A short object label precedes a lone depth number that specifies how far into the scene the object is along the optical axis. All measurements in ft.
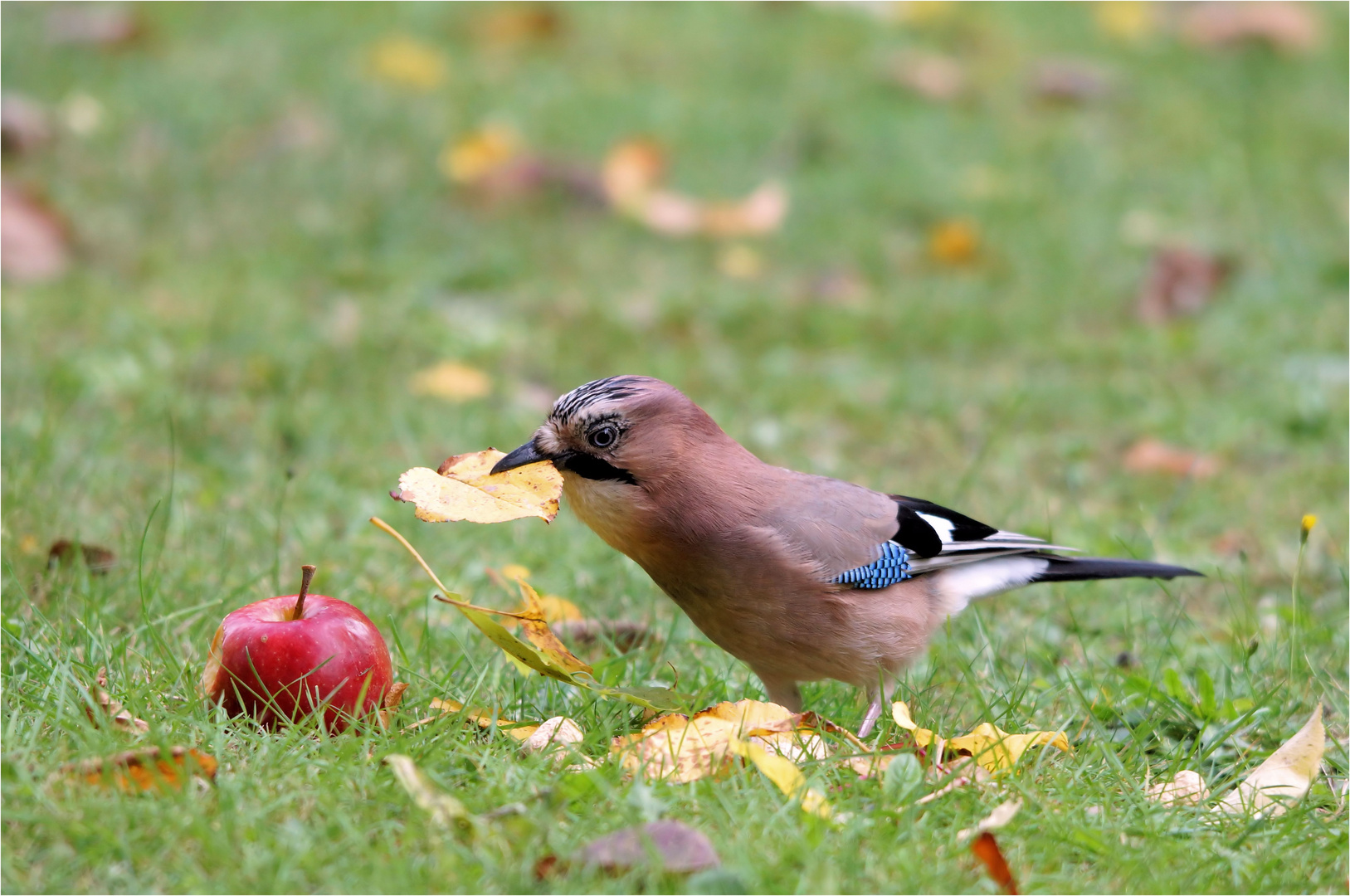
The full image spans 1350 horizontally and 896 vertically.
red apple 17.97
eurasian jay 20.79
